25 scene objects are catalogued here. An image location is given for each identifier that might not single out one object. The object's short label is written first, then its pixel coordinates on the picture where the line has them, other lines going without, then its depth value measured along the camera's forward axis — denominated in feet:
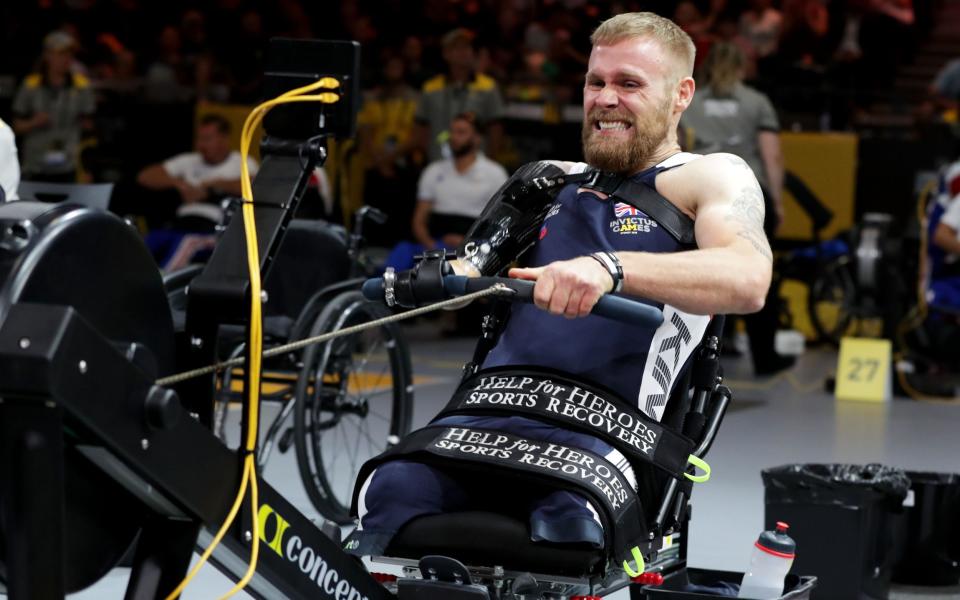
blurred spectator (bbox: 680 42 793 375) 48.01
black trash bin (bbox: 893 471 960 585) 26.78
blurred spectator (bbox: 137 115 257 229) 56.78
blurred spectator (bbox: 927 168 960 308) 44.55
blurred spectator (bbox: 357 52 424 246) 65.41
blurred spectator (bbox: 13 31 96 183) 67.36
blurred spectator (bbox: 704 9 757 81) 72.18
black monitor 16.81
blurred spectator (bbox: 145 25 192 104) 77.87
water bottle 20.21
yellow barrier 62.95
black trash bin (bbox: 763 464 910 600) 25.16
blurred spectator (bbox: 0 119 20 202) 27.20
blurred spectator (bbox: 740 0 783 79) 77.36
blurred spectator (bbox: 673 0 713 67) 79.09
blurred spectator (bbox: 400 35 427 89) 79.06
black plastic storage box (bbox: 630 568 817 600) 19.75
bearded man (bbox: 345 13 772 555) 16.61
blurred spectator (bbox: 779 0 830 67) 79.00
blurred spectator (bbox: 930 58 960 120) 60.13
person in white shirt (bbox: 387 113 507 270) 57.88
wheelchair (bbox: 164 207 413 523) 28.27
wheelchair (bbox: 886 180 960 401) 46.19
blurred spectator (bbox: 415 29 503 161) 64.59
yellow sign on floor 46.44
